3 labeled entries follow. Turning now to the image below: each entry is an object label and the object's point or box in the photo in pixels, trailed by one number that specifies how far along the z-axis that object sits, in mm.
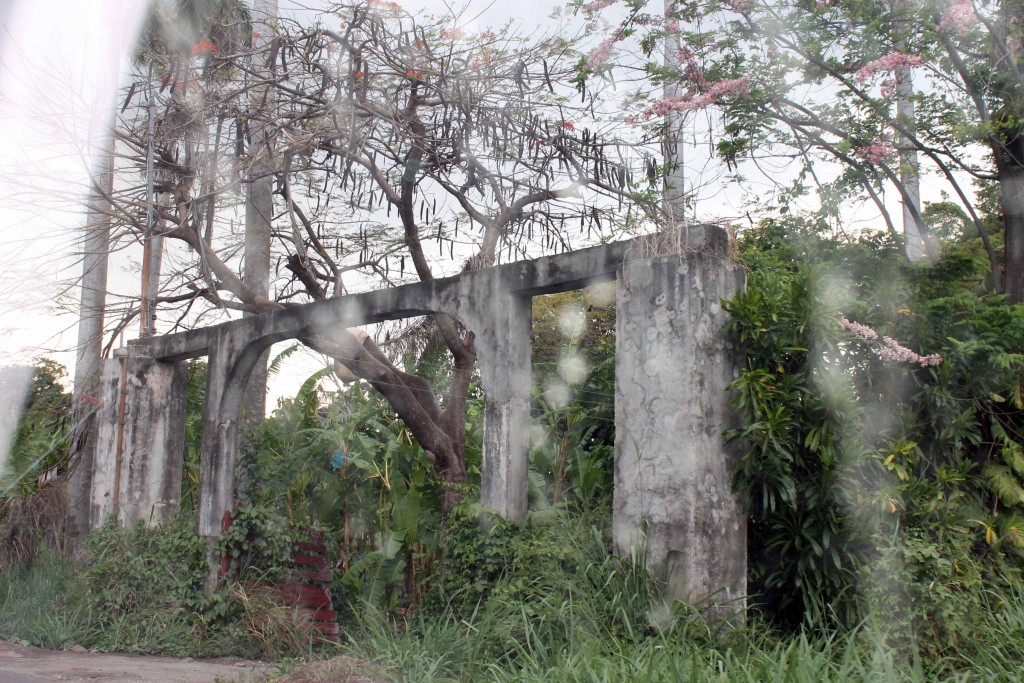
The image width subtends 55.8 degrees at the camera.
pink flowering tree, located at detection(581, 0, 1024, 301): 8727
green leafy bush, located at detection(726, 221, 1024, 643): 5812
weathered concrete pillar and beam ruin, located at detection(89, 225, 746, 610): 6070
